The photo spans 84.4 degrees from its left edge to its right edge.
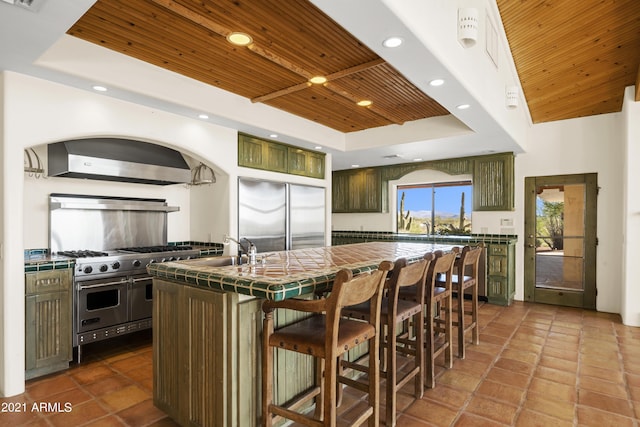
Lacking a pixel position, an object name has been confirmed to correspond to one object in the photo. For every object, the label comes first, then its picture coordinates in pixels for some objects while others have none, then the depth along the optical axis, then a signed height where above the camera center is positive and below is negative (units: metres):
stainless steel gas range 3.22 -0.43
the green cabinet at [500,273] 5.35 -0.95
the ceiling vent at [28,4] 1.80 +1.08
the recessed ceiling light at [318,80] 3.33 +1.26
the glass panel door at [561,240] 5.12 -0.43
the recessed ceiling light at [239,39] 2.56 +1.29
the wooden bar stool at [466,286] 3.32 -0.76
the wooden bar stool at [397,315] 2.19 -0.68
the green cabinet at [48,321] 2.83 -0.90
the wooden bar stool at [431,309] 2.72 -0.79
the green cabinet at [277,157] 4.49 +0.77
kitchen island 1.82 -0.69
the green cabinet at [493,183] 5.52 +0.46
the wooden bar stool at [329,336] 1.67 -0.65
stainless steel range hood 3.31 +0.53
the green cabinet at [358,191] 7.04 +0.42
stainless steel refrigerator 4.48 -0.03
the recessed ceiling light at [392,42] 2.15 +1.06
